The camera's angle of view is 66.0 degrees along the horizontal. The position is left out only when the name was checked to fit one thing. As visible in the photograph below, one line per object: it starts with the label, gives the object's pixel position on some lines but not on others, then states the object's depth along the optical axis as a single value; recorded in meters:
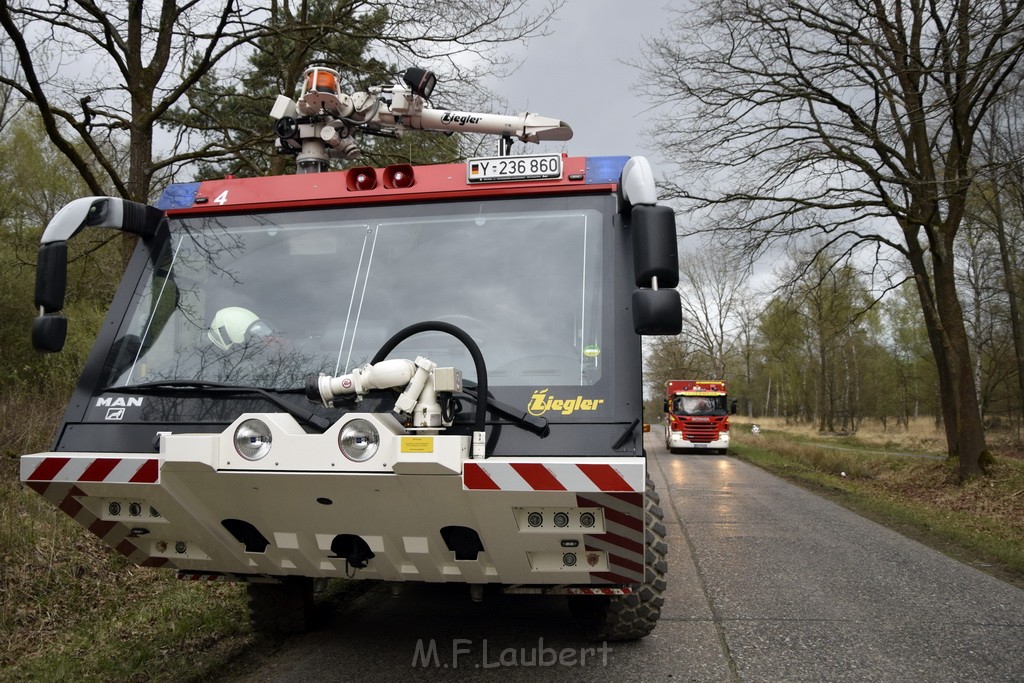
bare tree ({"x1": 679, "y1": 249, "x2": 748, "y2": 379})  52.75
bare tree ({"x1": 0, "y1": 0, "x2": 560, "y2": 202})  7.50
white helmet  3.82
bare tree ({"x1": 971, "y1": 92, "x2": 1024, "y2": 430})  8.11
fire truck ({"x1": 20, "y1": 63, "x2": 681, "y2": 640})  3.21
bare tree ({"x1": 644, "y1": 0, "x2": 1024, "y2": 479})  13.08
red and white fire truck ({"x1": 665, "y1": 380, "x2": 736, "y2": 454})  30.00
